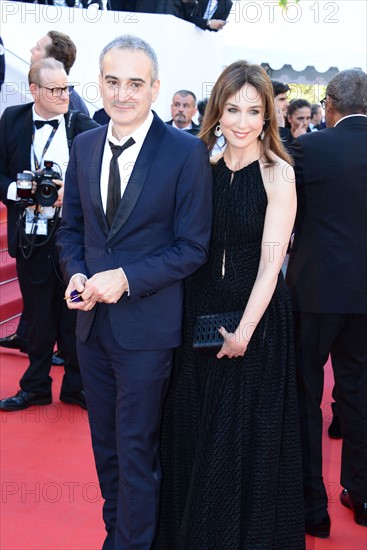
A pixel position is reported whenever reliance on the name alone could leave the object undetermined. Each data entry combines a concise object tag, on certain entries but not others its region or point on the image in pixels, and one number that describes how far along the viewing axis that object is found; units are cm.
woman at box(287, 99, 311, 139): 644
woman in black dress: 238
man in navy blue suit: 227
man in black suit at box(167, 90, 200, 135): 682
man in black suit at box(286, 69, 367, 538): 289
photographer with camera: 384
